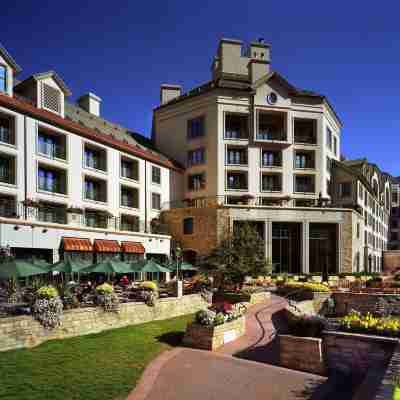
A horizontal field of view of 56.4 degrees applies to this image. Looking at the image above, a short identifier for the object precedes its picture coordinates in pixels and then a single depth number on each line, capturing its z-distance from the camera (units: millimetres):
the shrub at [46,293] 13368
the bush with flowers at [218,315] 14297
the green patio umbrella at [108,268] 20172
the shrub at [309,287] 26781
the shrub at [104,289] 15713
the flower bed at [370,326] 11047
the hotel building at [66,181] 26016
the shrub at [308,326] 12055
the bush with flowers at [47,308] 13141
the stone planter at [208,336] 13688
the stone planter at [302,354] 11164
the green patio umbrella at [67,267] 19219
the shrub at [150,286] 18703
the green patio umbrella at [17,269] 14289
